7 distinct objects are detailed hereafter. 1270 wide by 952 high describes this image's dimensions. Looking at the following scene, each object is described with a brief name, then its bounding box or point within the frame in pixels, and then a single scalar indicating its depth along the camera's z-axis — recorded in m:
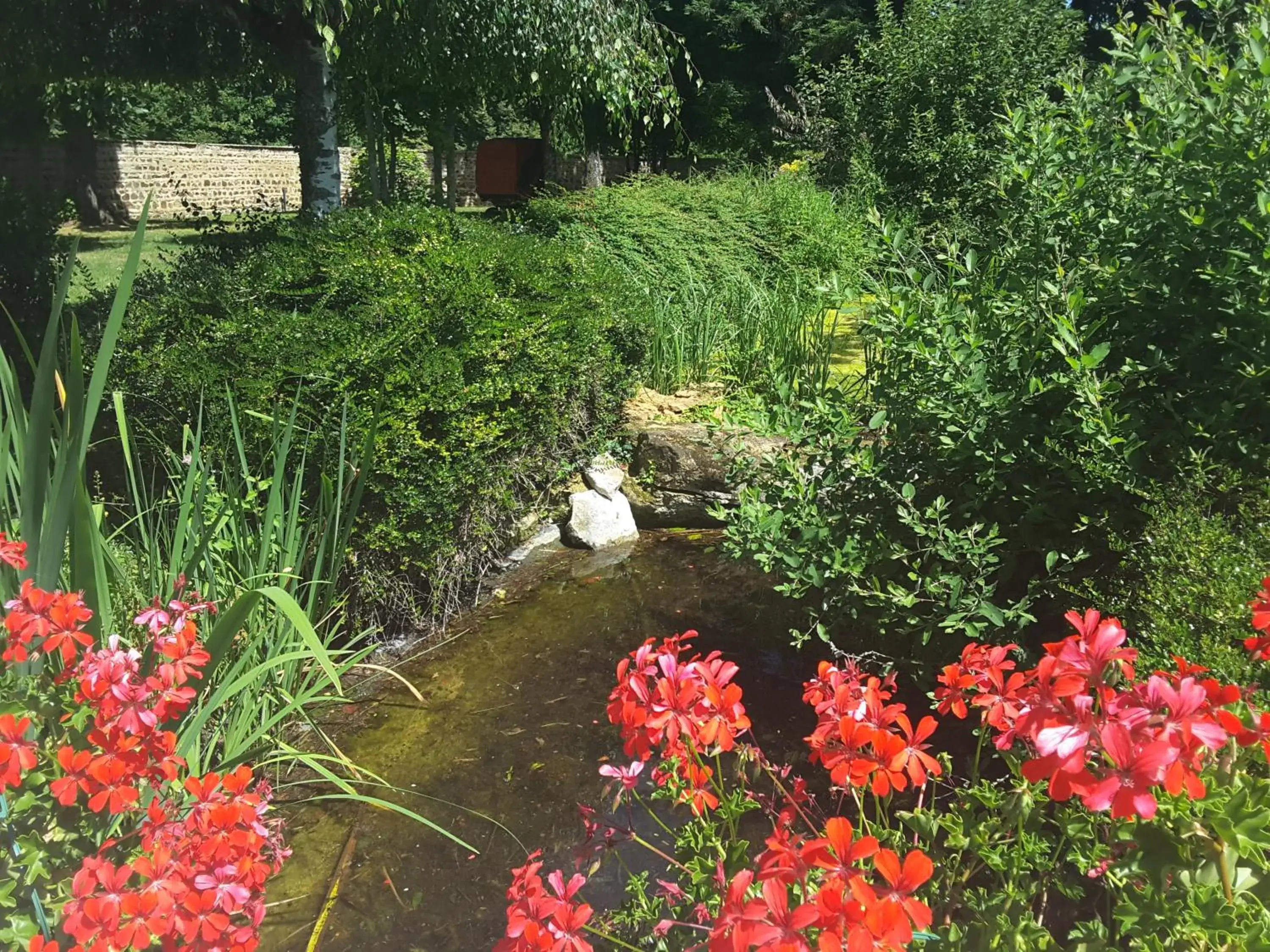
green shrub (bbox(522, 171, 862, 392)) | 5.38
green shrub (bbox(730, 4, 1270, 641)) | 2.12
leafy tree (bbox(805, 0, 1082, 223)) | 7.07
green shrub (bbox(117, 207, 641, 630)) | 3.23
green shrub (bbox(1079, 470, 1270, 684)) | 1.63
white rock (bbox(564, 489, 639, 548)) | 4.47
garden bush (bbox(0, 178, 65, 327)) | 5.72
